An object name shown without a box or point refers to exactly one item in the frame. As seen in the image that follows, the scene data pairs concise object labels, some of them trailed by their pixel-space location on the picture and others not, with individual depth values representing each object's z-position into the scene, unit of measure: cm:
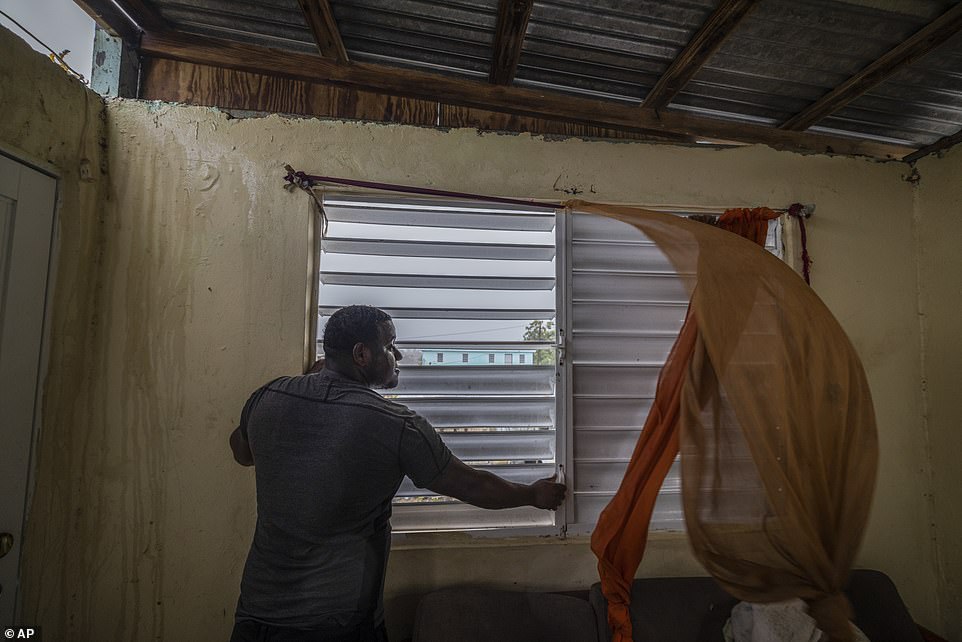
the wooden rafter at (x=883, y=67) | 149
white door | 142
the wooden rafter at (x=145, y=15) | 172
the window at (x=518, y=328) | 181
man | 121
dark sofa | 154
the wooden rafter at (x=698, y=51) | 149
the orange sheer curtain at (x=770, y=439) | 119
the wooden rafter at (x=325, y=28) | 157
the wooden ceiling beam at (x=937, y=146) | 201
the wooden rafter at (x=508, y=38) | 151
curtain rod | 167
